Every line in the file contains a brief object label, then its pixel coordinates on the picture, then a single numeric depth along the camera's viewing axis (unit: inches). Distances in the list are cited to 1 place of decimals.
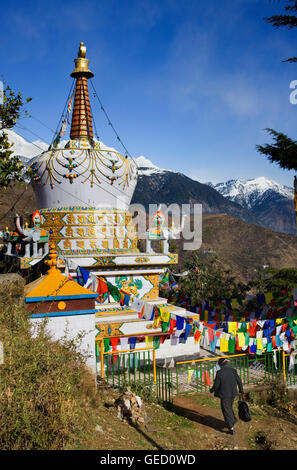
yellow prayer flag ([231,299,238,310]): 574.3
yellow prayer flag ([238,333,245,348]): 358.9
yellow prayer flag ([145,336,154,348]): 435.1
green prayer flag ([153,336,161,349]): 441.4
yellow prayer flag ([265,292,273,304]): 492.5
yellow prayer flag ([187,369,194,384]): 352.5
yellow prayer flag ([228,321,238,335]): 377.4
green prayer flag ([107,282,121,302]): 365.1
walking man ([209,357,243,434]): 267.3
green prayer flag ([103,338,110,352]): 383.1
